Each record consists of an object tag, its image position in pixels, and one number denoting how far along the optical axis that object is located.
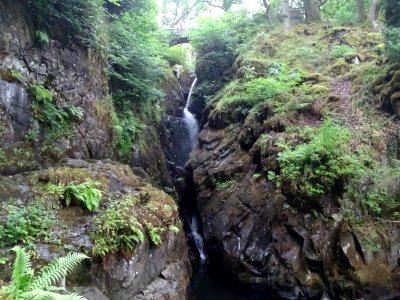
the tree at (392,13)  11.55
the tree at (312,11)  20.83
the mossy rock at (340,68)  14.92
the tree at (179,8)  33.94
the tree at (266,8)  22.12
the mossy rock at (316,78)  14.61
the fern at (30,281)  3.46
